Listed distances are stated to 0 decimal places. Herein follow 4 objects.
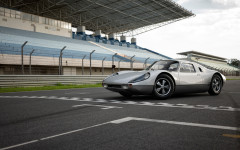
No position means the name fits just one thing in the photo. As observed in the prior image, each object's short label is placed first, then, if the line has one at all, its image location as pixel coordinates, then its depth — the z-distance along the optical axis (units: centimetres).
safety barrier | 1356
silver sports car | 643
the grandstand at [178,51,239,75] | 7389
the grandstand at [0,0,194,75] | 2248
